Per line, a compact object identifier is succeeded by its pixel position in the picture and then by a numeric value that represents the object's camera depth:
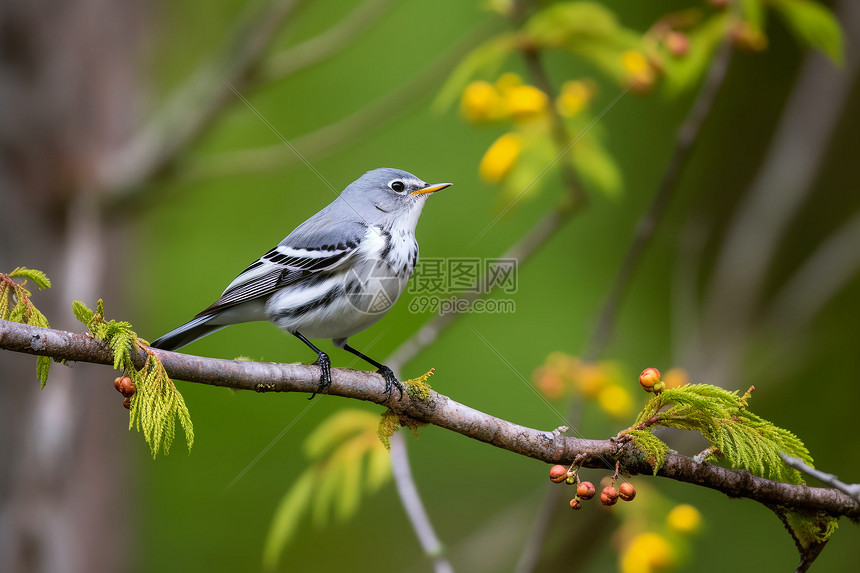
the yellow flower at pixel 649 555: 5.48
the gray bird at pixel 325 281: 5.54
